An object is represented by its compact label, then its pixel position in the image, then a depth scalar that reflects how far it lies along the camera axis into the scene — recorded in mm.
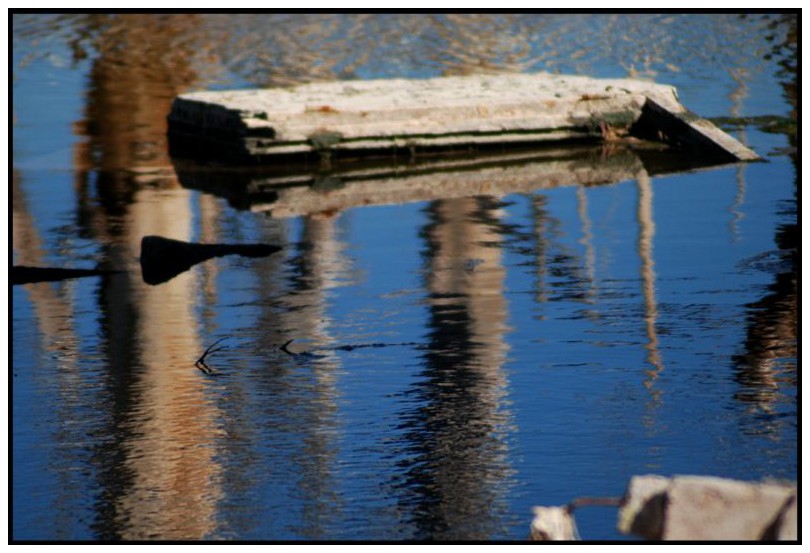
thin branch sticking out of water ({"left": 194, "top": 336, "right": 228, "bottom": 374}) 13266
